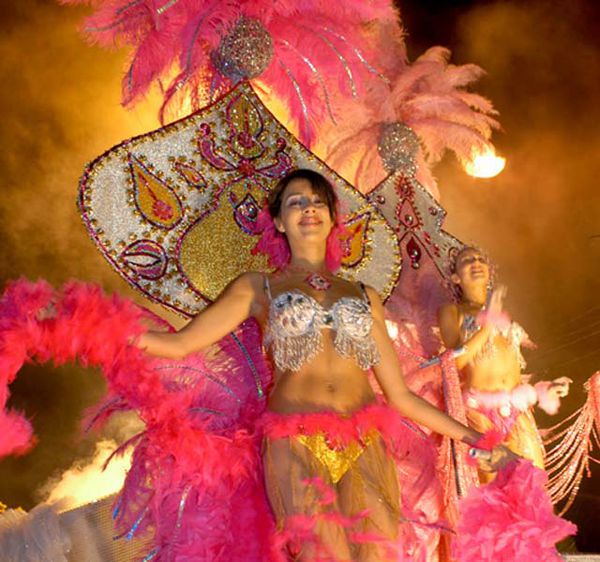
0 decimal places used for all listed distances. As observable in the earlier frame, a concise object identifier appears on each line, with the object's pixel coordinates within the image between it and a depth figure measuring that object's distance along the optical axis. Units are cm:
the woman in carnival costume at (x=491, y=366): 418
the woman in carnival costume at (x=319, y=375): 265
